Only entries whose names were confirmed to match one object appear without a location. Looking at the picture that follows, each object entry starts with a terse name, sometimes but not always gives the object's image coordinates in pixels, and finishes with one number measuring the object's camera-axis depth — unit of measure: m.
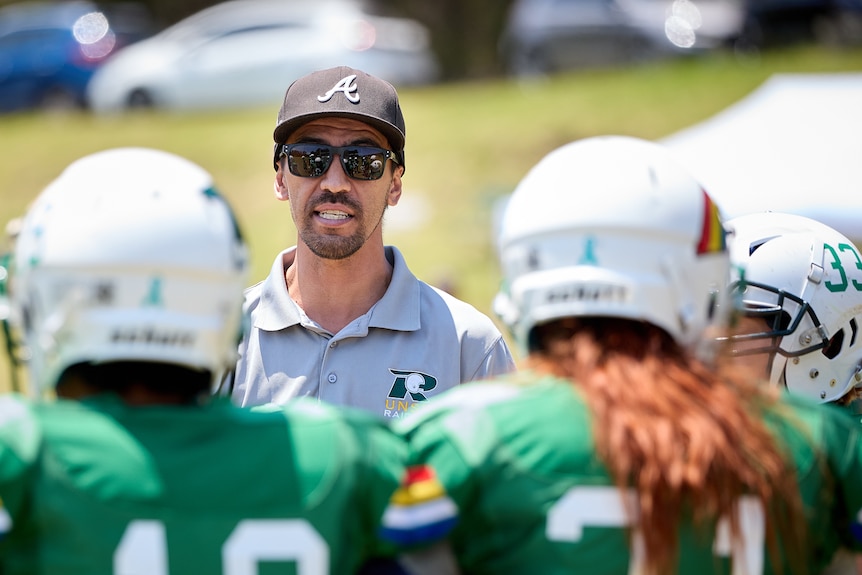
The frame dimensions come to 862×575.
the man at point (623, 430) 4.61
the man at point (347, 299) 7.78
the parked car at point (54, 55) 39.62
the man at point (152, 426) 4.49
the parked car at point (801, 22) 37.53
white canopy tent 15.35
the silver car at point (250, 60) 36.19
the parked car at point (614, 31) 37.12
